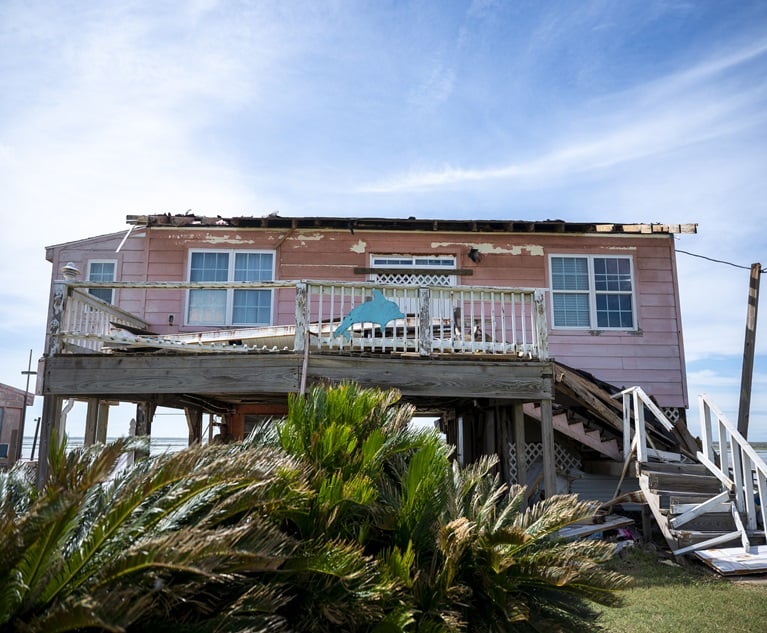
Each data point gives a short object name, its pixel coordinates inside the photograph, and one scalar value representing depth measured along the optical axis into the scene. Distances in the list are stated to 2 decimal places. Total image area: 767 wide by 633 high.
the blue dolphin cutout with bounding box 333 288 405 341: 7.89
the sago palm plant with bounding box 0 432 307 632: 2.33
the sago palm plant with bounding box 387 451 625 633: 3.57
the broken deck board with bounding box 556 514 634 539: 8.10
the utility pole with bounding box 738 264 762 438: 11.56
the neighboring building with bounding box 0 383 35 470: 17.17
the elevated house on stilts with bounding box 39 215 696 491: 11.08
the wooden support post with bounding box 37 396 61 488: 7.54
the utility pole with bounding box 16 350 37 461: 16.09
